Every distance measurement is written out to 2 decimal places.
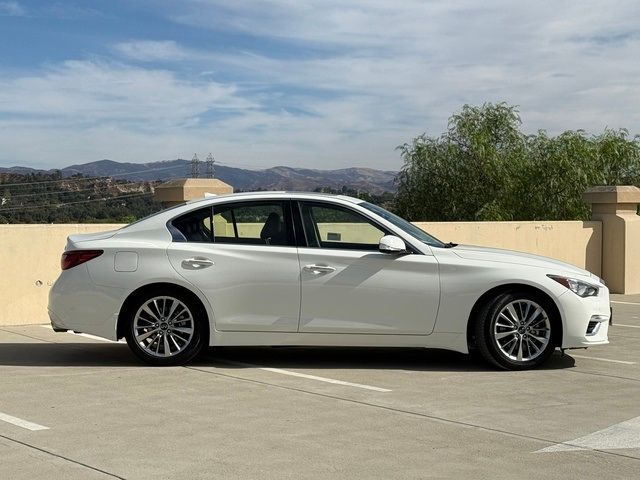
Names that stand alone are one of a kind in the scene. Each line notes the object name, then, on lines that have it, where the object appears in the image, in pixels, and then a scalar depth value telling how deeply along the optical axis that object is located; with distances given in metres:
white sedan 8.30
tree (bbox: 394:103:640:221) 33.38
